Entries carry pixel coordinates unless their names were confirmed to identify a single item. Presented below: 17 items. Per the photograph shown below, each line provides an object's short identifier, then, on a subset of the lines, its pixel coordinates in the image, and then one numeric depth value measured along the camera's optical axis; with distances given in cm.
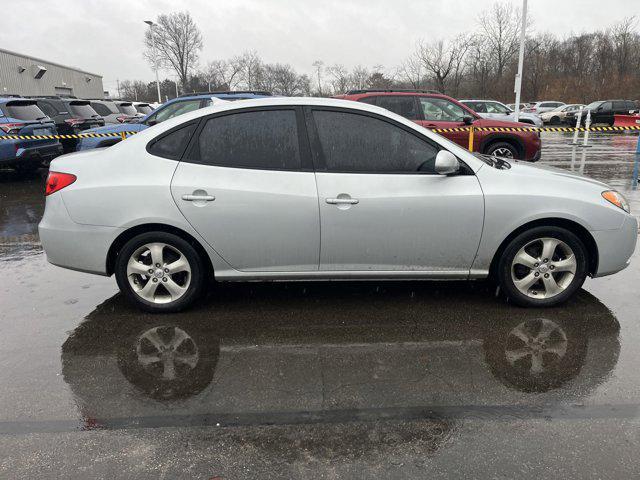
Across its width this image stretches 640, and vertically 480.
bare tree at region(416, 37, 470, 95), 5031
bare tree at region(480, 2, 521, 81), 5581
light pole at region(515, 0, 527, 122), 1967
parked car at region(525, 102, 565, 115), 3834
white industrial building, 3875
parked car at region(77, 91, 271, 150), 1001
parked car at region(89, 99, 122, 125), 1779
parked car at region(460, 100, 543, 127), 1769
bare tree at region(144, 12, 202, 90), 7519
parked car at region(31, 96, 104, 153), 1438
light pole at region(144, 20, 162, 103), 4207
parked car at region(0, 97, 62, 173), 1064
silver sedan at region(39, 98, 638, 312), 388
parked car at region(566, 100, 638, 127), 3046
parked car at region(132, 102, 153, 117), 2344
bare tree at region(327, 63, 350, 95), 7805
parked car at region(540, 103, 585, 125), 3531
